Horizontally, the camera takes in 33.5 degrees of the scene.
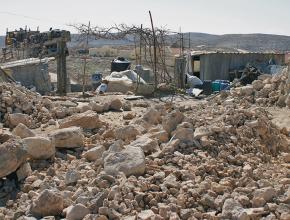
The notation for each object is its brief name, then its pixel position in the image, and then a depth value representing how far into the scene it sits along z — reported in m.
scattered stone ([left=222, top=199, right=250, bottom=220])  3.74
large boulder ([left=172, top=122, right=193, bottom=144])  5.54
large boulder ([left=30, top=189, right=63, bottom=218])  4.28
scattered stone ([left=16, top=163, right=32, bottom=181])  5.41
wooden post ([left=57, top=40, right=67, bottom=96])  14.59
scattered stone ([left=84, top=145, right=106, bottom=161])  5.78
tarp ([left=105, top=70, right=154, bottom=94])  13.33
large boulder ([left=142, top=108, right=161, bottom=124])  7.27
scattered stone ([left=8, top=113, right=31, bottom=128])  7.73
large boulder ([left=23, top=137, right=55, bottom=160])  5.83
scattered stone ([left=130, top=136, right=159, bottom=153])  5.42
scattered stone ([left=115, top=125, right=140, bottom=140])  6.39
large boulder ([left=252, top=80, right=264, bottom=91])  10.46
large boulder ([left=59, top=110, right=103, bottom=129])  7.41
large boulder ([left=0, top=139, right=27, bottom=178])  5.22
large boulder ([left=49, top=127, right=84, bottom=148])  6.34
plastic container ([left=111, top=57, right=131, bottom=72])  17.16
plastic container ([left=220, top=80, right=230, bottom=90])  15.04
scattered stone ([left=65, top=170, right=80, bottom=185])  4.91
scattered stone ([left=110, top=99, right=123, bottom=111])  9.59
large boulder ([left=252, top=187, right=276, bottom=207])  4.00
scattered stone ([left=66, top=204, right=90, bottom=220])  4.03
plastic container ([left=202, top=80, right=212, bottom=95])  15.40
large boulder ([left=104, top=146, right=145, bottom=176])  4.73
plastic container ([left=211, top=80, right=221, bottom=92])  15.23
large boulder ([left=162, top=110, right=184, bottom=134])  6.22
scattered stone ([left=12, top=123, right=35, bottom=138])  6.41
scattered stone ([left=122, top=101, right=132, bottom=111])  9.74
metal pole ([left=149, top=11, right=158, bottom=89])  13.47
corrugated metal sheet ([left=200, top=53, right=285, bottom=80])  18.09
